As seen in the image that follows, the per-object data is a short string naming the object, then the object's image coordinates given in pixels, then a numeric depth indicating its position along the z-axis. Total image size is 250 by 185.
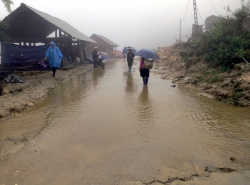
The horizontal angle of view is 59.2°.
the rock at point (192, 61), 12.68
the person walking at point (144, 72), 9.39
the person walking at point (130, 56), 14.52
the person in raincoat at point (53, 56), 11.38
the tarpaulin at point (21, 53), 14.20
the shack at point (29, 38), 14.21
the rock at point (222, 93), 6.94
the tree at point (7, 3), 12.44
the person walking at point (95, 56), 16.51
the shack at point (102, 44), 40.78
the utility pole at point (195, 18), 23.44
